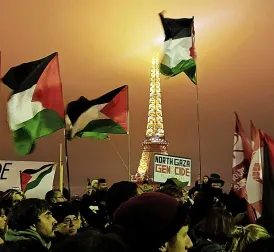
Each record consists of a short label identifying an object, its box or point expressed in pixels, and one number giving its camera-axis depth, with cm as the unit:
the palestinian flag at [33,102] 505
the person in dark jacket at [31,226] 262
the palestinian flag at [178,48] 723
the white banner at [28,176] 614
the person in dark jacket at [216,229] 278
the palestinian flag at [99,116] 567
